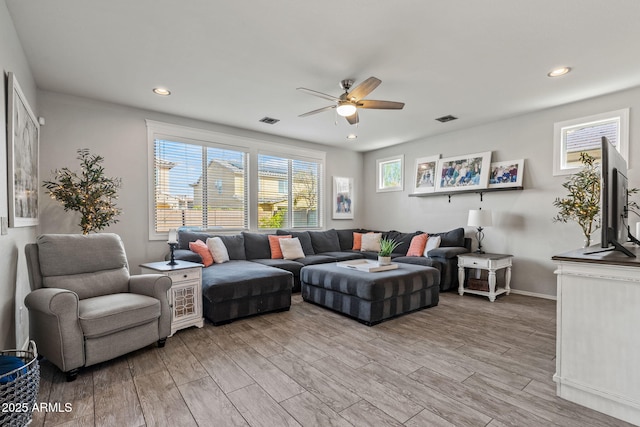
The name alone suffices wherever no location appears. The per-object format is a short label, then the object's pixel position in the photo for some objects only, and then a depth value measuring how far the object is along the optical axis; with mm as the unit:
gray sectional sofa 3289
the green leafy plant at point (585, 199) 3689
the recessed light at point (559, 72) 3158
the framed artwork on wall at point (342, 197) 6699
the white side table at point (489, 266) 4230
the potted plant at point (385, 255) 3797
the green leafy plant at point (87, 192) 3443
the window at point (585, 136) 3752
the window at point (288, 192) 5641
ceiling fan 3090
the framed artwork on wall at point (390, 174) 6371
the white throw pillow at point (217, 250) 4266
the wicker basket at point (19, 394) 1379
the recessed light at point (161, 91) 3660
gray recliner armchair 2143
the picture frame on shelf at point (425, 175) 5688
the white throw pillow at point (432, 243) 5074
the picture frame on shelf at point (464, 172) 4930
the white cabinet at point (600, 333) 1716
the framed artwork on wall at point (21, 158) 2221
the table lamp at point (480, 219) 4531
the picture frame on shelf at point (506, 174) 4555
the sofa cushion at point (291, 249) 5039
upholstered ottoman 3254
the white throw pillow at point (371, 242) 5939
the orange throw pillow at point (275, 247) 5059
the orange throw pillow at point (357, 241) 6246
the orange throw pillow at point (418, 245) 5230
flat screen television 1812
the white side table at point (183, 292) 3006
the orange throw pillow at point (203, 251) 4069
